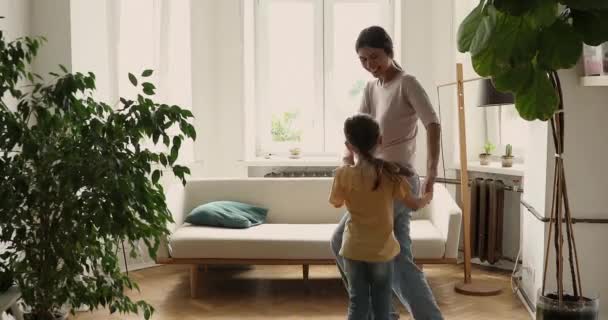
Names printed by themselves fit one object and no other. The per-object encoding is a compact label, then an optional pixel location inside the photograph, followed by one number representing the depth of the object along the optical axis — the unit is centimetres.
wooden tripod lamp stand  395
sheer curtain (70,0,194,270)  414
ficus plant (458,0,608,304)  190
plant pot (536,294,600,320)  253
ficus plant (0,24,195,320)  207
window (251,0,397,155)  553
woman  263
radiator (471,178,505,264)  450
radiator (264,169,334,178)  522
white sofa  373
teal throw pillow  405
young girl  249
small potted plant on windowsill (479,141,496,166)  467
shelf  295
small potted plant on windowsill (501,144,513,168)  451
